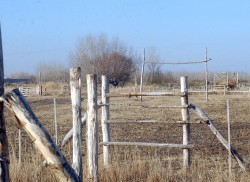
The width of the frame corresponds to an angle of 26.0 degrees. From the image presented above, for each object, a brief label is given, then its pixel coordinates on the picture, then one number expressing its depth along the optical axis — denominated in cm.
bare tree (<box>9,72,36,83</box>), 12895
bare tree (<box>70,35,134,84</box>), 6412
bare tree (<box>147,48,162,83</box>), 6294
